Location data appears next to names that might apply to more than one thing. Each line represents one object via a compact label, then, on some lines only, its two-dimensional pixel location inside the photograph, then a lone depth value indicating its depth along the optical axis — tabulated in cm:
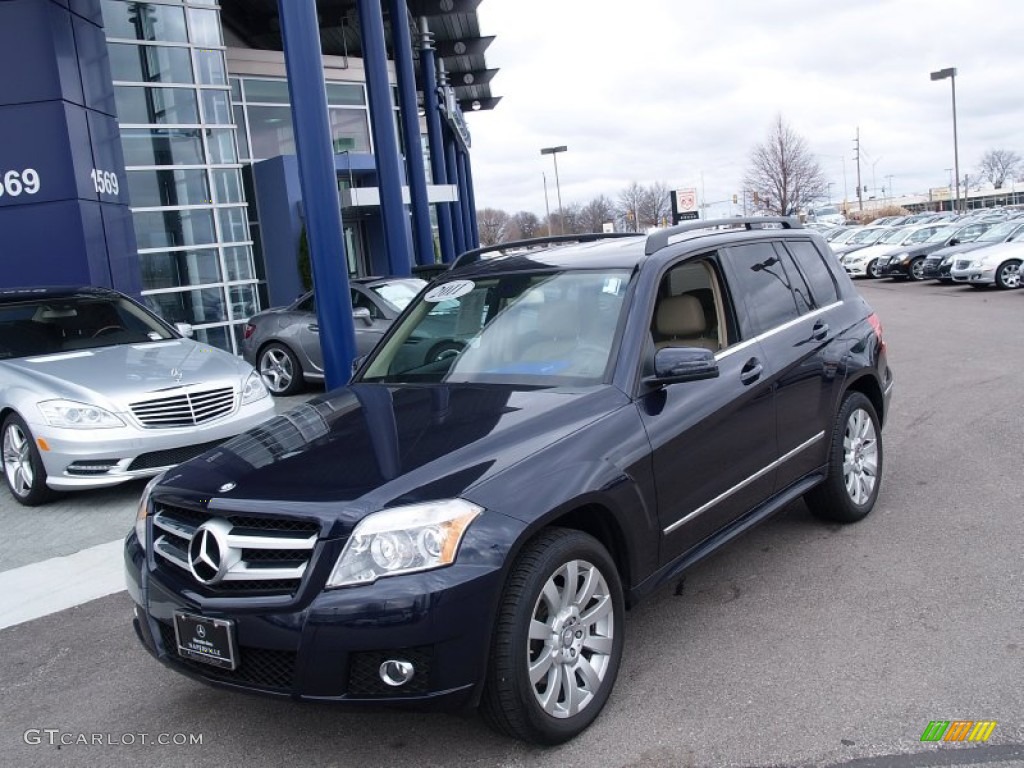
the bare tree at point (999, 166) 10819
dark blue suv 281
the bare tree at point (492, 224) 8262
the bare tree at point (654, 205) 6299
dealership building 1101
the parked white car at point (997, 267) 2062
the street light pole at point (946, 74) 4728
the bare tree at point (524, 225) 8475
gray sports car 1123
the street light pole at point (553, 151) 5212
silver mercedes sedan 650
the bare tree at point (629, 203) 6190
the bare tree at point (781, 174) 5756
